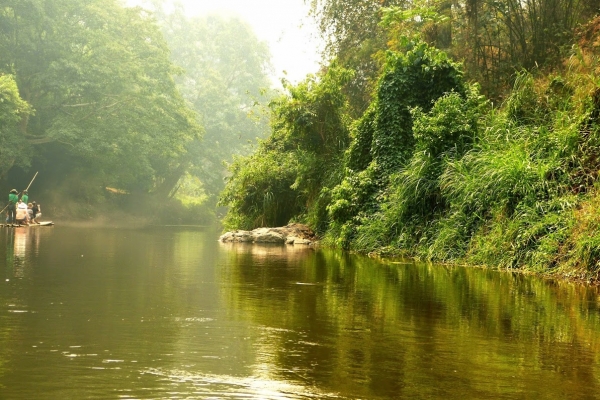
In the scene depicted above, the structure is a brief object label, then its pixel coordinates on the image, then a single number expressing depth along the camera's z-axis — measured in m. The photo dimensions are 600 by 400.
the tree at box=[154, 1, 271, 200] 68.38
